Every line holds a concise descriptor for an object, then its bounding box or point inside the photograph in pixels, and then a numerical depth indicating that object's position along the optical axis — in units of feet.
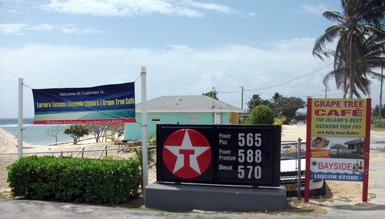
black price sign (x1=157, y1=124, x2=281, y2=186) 23.81
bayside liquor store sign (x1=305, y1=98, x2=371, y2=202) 25.23
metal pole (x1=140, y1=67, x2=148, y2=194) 26.78
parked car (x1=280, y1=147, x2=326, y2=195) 27.71
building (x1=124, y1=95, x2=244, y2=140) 91.71
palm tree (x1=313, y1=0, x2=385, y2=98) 81.12
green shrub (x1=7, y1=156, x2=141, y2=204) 24.81
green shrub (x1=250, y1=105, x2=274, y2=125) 108.78
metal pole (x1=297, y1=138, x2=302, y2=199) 26.14
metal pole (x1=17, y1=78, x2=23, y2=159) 29.19
